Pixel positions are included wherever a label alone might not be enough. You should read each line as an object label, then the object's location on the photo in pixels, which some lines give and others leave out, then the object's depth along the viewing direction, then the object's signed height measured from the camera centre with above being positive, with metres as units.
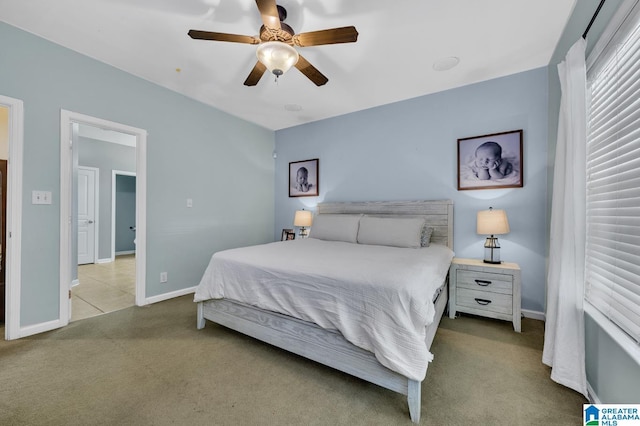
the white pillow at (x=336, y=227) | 3.16 -0.20
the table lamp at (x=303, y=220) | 3.98 -0.13
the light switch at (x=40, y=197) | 2.24 +0.10
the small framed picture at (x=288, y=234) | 4.31 -0.39
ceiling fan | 1.70 +1.20
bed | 1.37 -0.58
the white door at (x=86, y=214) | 5.16 -0.11
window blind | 1.21 +0.19
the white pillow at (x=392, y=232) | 2.77 -0.22
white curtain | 1.54 -0.16
